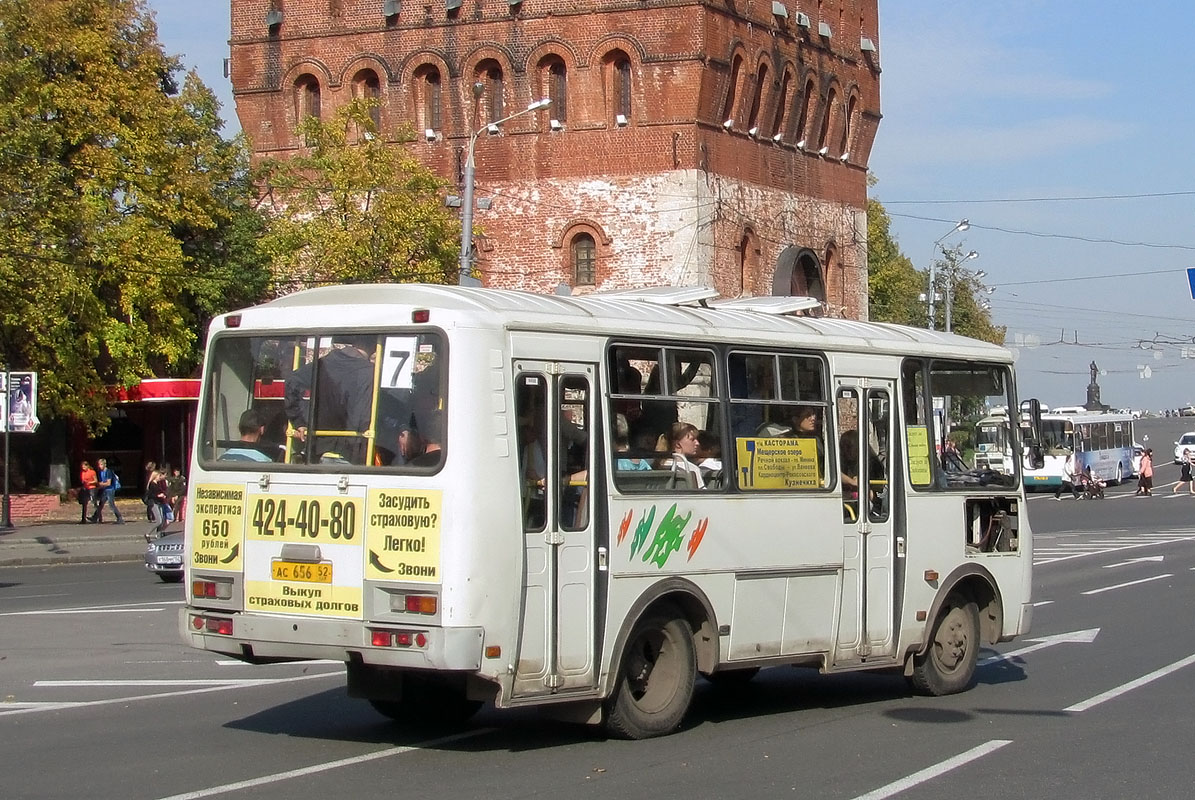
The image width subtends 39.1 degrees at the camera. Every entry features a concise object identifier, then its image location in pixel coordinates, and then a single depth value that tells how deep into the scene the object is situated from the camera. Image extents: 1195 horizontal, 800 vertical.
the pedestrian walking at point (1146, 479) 55.28
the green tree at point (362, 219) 42.28
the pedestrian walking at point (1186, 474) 59.15
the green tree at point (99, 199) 38.41
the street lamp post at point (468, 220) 32.69
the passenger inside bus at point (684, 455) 10.10
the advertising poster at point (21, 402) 31.97
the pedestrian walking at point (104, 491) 39.75
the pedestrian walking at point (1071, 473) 57.45
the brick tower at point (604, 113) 44.75
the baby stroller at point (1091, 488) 55.06
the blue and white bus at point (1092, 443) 59.22
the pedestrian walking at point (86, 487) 39.22
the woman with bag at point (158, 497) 37.03
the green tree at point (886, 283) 88.88
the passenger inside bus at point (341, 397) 9.15
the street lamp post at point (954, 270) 69.11
